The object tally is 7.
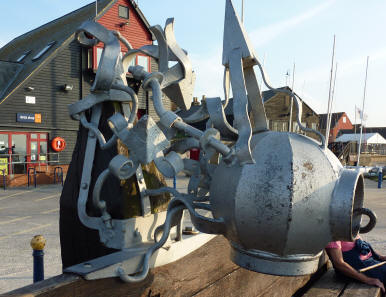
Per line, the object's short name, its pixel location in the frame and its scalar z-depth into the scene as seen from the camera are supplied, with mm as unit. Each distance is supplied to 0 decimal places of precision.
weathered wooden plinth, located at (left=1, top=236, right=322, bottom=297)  1255
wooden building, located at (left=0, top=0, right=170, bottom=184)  14695
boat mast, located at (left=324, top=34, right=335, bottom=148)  18391
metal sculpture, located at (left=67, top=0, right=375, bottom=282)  1174
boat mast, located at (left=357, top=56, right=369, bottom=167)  24700
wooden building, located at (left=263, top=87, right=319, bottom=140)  28156
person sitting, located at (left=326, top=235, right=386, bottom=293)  2693
